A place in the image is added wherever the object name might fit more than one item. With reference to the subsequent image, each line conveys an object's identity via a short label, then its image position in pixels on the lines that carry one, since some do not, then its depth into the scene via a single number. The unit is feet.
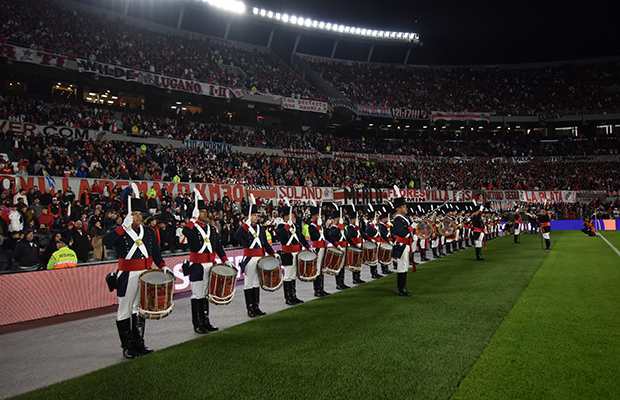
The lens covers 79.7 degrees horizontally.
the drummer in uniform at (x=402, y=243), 28.25
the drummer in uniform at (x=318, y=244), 31.56
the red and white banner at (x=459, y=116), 151.64
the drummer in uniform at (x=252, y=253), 25.02
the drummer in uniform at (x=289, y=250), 28.73
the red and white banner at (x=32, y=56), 74.02
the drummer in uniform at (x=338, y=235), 34.12
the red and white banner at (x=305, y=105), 116.16
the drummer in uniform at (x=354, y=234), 37.27
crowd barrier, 24.29
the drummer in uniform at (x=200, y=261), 21.56
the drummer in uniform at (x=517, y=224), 72.68
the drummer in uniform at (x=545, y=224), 56.75
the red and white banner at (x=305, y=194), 85.67
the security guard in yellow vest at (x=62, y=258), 28.96
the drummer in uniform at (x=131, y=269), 17.80
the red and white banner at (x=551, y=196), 124.36
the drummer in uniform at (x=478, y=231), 47.60
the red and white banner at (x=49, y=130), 64.69
